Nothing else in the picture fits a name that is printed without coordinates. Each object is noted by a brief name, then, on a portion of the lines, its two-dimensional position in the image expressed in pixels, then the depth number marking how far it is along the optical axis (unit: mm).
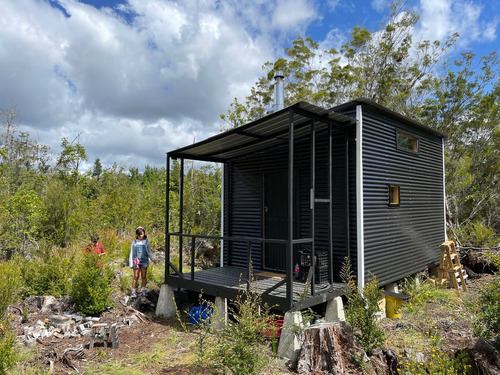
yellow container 6171
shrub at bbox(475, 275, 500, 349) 4391
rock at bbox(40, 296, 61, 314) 6203
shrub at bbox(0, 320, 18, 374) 3482
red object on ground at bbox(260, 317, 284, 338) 5105
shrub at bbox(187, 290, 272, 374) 3137
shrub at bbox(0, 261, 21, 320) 5621
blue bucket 6031
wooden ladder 8094
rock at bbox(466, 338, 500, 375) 3822
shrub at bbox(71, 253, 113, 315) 6133
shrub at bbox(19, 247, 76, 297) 6809
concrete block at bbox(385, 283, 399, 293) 6985
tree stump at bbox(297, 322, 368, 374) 4105
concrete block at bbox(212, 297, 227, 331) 5711
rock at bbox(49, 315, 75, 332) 5594
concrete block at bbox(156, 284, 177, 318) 6582
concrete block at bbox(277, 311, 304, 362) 4555
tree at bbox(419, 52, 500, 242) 16406
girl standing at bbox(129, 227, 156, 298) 7125
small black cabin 5660
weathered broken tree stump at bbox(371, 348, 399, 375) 4094
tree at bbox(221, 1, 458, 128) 17688
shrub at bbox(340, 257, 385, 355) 4355
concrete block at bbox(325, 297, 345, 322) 5465
